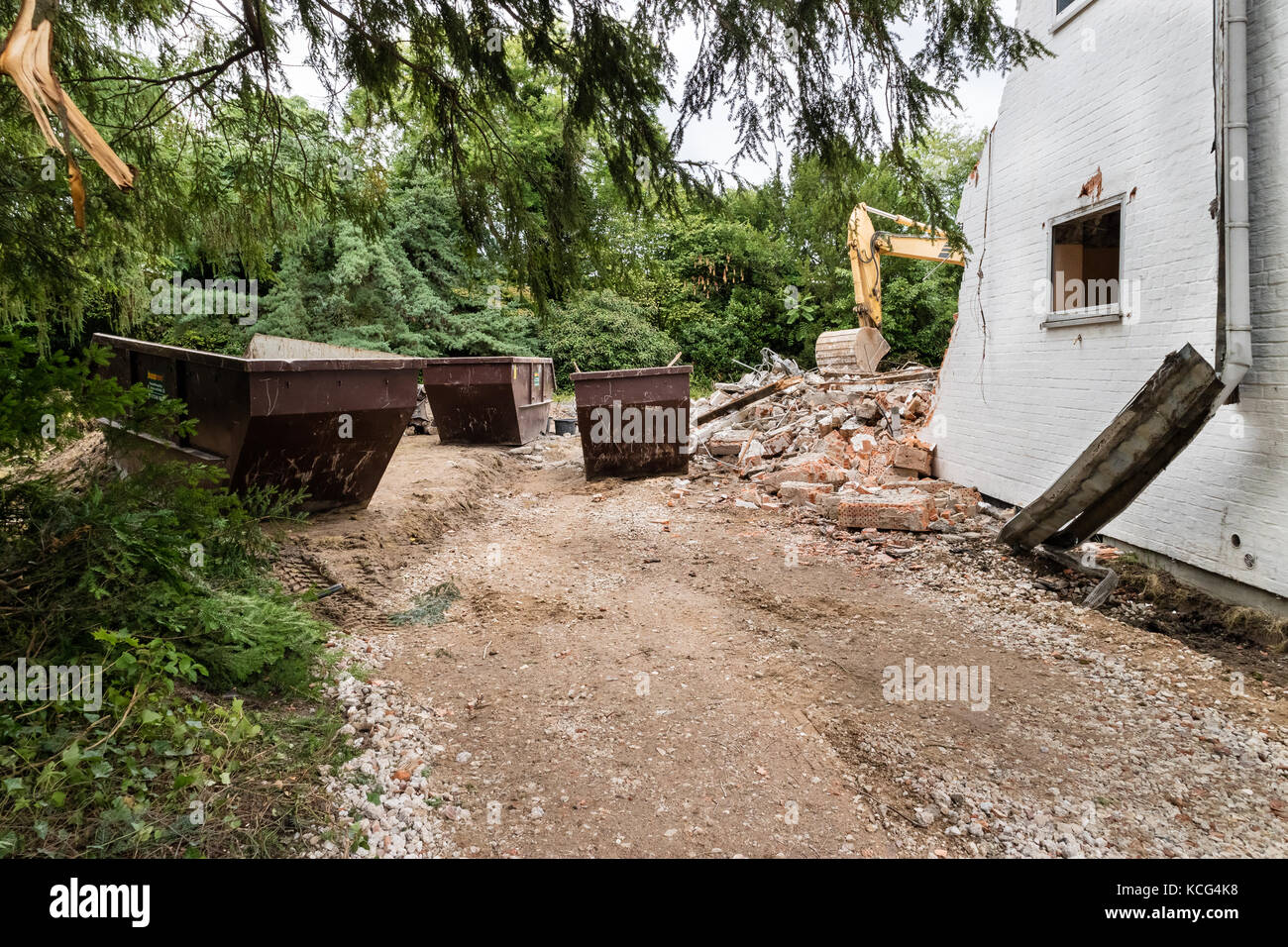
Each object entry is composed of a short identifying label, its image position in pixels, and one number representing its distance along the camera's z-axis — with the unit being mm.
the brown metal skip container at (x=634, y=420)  9047
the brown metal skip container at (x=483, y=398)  11266
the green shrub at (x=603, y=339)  23109
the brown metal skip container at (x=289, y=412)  5375
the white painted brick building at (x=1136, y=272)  4496
